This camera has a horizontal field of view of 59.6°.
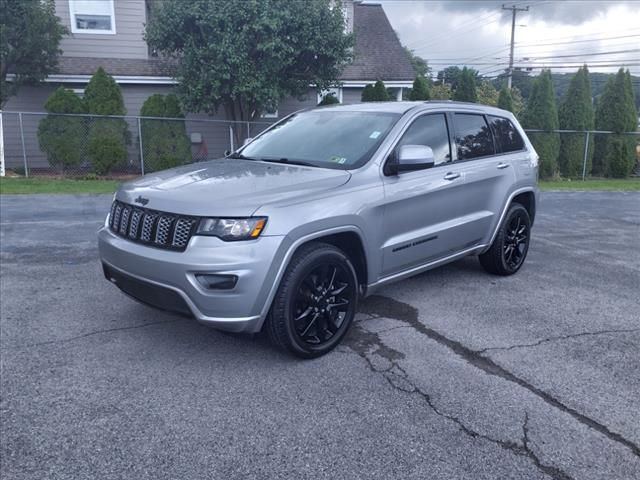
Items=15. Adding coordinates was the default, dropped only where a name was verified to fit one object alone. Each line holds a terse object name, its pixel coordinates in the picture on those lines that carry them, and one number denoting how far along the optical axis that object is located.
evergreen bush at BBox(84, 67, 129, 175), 15.27
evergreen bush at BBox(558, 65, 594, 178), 19.27
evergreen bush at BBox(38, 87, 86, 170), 15.27
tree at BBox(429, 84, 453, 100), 33.11
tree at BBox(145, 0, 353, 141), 14.61
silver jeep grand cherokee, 3.59
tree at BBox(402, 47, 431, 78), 57.89
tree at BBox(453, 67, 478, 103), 19.25
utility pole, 46.19
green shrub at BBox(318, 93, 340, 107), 17.64
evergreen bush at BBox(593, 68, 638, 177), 19.56
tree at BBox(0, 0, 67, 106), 14.82
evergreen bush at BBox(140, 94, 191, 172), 15.96
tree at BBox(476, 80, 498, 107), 41.56
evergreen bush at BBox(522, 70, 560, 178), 18.69
